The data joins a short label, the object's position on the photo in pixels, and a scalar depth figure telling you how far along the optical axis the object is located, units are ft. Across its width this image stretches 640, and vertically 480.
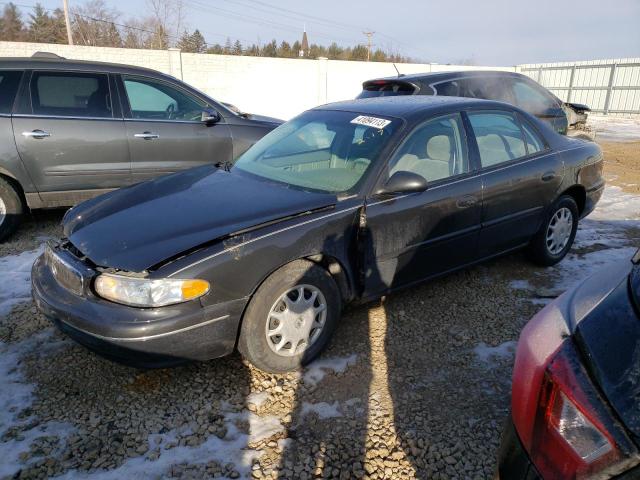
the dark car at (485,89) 21.54
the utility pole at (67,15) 90.47
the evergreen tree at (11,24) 152.35
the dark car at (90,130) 15.93
